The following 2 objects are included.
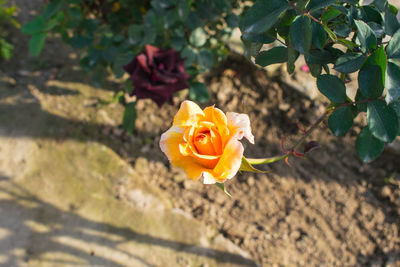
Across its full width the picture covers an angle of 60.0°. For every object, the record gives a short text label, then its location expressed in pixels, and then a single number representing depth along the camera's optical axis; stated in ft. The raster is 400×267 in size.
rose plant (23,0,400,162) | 1.99
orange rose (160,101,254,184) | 1.93
